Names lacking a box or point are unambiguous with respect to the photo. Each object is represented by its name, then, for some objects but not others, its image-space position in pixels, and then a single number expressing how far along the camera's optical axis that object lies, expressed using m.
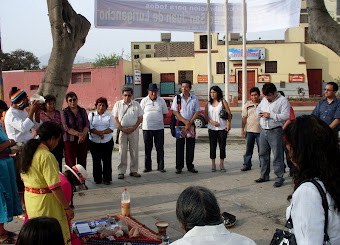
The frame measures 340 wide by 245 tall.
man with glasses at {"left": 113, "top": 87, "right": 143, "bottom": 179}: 7.44
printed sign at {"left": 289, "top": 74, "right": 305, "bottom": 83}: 33.84
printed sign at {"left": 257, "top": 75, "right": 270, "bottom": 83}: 34.16
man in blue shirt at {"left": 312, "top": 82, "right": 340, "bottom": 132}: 6.52
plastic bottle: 4.95
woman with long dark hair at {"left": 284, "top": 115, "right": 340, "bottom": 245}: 1.95
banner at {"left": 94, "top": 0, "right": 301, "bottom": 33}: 11.95
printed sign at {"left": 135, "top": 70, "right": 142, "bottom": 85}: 33.76
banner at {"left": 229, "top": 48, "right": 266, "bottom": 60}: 33.66
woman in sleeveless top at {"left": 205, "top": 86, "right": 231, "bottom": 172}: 7.65
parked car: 16.75
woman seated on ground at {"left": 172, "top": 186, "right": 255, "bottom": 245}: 1.92
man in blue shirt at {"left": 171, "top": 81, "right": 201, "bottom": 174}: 7.78
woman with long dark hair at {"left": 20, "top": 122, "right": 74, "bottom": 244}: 3.31
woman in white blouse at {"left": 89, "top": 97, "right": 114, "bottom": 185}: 6.98
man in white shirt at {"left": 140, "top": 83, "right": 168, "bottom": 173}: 7.88
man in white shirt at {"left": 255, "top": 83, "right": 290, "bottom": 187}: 6.45
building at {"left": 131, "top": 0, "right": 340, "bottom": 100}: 33.84
